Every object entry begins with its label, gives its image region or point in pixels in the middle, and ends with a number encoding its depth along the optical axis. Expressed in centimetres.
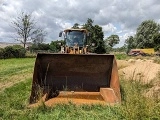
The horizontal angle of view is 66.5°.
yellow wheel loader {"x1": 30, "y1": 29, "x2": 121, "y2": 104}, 337
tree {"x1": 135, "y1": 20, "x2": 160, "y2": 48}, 2921
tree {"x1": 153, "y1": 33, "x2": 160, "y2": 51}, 2487
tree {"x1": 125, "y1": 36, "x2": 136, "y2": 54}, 3107
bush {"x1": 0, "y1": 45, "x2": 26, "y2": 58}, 1545
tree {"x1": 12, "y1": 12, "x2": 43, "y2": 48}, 2260
